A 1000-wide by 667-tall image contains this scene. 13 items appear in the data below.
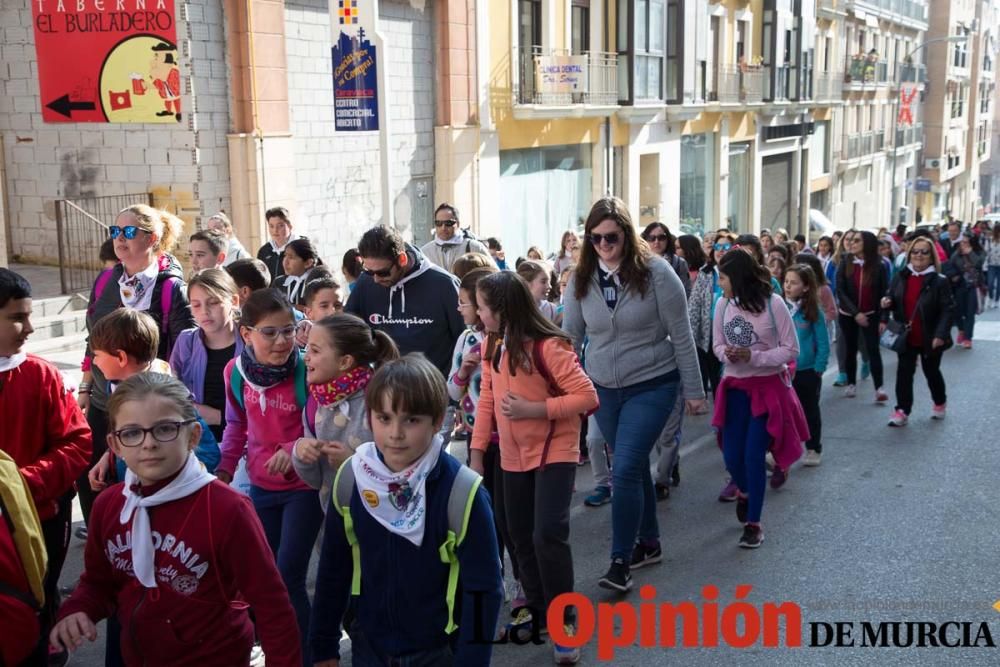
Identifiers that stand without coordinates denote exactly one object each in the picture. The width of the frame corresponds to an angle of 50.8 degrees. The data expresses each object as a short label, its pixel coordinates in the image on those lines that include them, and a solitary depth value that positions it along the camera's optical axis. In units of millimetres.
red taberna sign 13281
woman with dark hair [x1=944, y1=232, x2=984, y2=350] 12500
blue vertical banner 12016
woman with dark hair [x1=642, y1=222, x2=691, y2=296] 8844
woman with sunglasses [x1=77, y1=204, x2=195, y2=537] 5766
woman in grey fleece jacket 5379
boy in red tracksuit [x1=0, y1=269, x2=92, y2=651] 3754
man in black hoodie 5816
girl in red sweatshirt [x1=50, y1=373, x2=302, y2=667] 2969
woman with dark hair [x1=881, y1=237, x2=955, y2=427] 9367
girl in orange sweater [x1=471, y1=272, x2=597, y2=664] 4664
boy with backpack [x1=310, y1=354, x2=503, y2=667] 3023
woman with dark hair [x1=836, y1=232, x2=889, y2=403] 10516
